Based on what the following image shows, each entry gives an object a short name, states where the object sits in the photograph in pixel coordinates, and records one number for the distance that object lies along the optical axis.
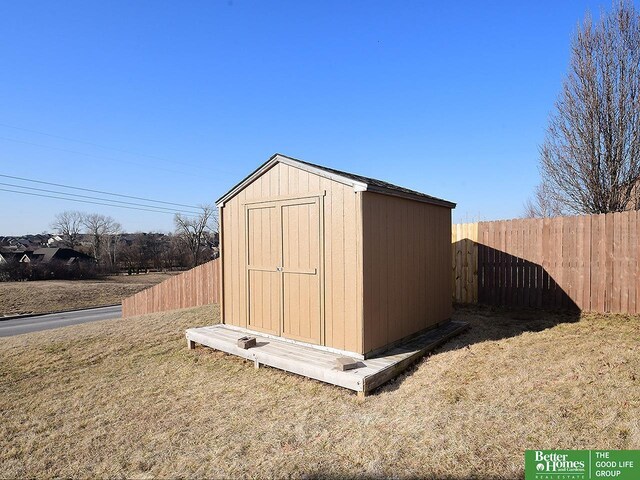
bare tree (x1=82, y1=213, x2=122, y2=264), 48.25
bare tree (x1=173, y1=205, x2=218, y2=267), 45.75
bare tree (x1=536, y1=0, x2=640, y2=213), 8.21
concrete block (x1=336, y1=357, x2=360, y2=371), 3.92
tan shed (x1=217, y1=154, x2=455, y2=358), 4.43
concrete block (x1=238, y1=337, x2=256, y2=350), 4.95
